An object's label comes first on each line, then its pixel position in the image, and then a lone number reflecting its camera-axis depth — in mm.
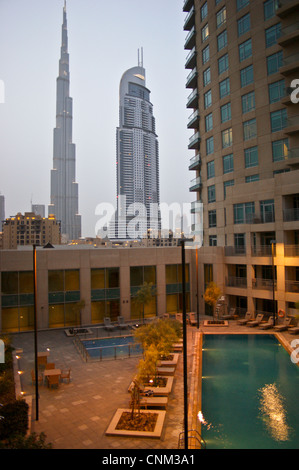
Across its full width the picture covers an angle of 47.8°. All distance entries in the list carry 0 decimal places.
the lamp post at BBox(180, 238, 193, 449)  9117
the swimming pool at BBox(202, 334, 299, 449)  11359
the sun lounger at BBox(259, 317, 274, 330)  27062
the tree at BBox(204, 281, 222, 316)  30141
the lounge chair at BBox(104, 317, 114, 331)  27812
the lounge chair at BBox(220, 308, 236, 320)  31438
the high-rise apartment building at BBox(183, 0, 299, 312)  29625
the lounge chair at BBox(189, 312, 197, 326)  28781
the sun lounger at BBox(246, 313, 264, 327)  27912
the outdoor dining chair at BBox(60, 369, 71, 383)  16234
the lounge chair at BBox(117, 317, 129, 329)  28406
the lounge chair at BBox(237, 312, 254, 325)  28766
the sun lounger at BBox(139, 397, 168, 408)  13013
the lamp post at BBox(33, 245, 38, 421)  12481
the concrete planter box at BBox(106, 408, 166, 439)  10792
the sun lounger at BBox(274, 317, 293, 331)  26281
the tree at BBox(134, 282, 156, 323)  29125
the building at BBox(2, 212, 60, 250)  177500
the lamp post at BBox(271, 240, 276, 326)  27277
